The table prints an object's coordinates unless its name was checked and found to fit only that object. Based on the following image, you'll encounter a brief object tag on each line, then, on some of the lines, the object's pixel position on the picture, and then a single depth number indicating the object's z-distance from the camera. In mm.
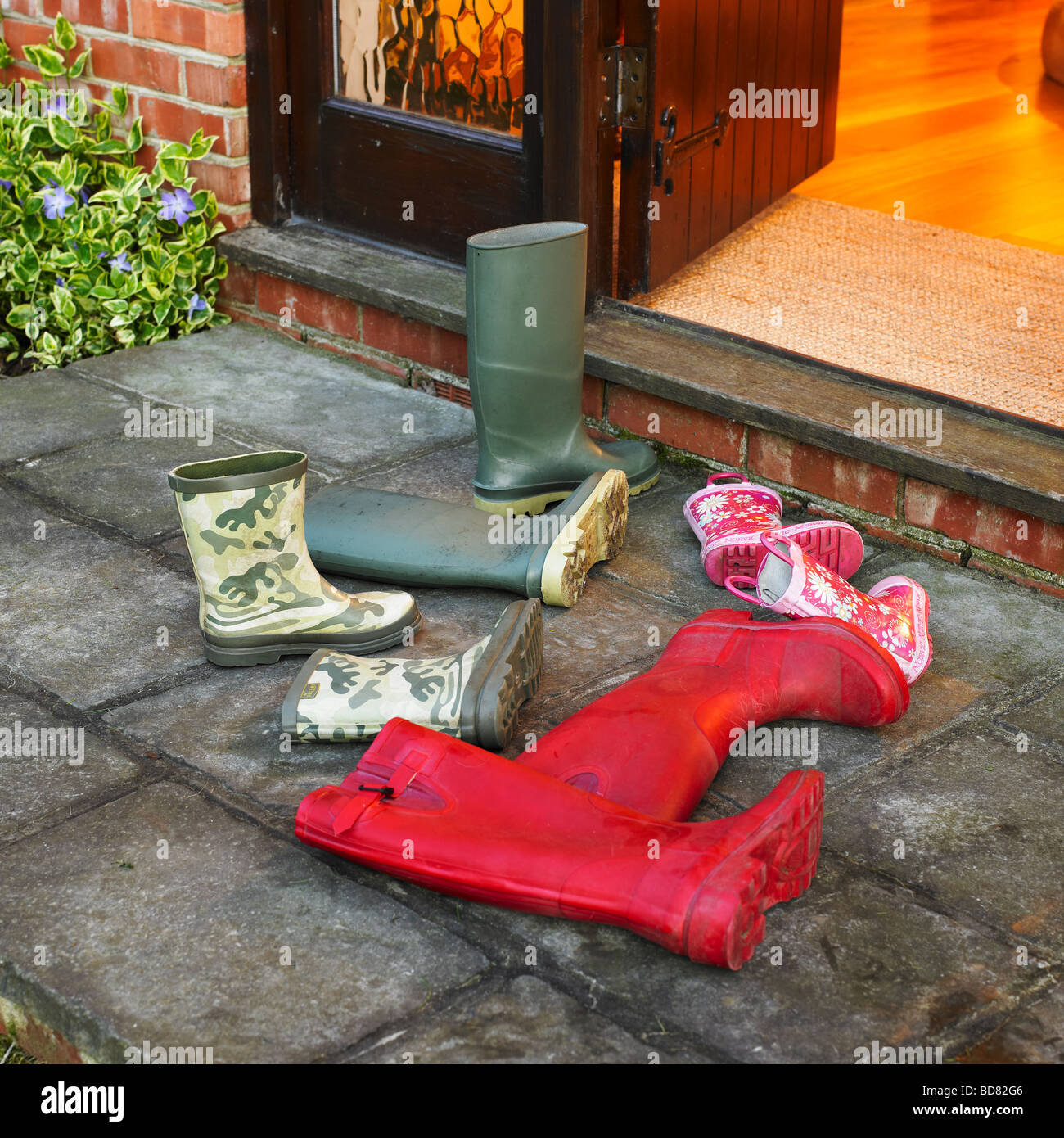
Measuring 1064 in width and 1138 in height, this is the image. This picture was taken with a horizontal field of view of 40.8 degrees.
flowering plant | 3559
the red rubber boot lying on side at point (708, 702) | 1866
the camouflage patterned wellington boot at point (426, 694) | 1978
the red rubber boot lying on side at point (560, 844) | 1571
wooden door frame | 2898
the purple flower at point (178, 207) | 3545
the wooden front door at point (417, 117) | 3150
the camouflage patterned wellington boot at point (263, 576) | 2139
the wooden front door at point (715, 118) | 3023
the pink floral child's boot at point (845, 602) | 2215
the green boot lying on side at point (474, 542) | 2418
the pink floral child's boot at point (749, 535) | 2436
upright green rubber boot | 2604
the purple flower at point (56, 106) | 3646
